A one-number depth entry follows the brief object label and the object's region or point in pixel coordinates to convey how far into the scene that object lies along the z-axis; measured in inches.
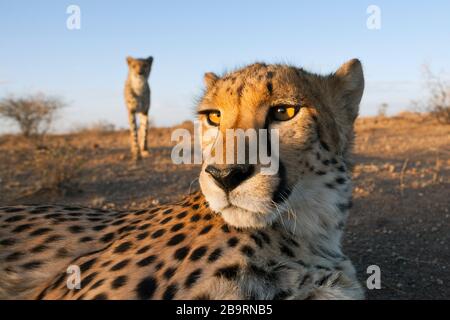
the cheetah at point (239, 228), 12.6
